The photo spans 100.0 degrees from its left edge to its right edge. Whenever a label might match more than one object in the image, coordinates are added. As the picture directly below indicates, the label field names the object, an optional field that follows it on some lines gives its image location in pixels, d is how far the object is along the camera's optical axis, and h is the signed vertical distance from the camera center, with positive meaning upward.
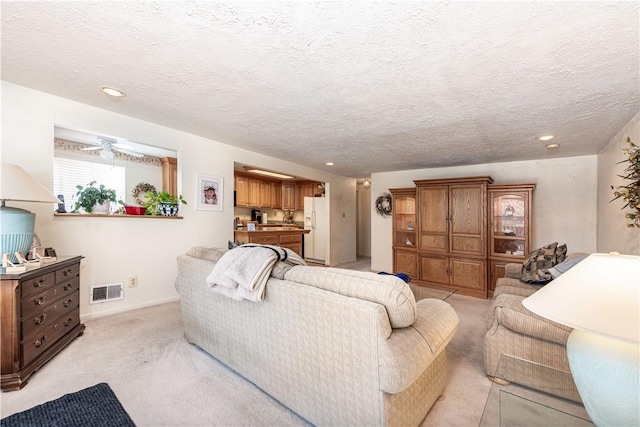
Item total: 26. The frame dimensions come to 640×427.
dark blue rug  1.33 -1.06
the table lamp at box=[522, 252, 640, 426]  0.68 -0.29
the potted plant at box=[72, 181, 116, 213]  2.78 +0.13
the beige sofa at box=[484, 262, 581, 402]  1.45 -0.88
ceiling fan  2.97 +0.76
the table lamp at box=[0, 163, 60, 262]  1.83 +0.02
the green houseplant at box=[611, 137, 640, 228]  2.19 +0.17
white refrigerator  6.40 -0.41
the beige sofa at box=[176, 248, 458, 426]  1.19 -0.68
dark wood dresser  1.72 -0.76
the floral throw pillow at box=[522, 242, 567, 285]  2.69 -0.54
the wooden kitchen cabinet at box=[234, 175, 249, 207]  5.91 +0.49
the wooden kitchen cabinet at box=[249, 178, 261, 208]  6.21 +0.44
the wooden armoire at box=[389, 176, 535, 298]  4.20 -0.33
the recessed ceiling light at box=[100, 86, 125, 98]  2.24 +1.03
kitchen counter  4.48 -0.47
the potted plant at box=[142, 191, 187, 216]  3.21 +0.10
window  4.10 +0.60
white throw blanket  1.55 -0.36
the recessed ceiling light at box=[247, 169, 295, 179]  5.65 +0.85
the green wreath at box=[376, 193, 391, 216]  5.81 +0.16
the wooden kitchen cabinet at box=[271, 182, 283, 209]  6.76 +0.42
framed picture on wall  3.64 +0.27
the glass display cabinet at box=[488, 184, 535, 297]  4.09 -0.22
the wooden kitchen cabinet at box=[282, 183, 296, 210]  6.98 +0.41
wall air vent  2.82 -0.87
